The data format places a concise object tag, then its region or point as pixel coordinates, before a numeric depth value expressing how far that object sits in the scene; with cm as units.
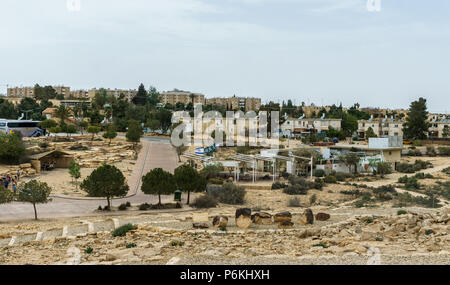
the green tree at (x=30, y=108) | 7500
